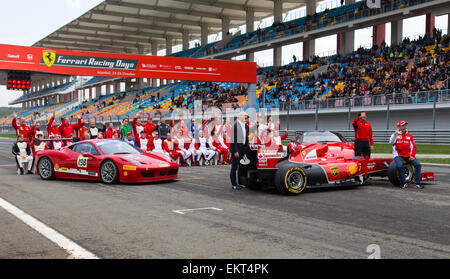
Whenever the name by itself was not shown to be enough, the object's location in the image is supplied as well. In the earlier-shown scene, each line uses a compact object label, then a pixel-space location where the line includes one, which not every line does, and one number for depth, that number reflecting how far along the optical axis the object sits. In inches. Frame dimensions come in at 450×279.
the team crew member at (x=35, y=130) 586.9
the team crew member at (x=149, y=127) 668.7
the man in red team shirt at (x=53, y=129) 624.6
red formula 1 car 366.0
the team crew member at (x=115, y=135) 610.9
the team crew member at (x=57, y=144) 610.2
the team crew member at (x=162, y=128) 665.4
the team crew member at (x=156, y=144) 619.5
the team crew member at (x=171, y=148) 625.2
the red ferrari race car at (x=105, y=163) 434.3
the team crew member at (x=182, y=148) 661.9
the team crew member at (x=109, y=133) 655.8
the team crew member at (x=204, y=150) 681.6
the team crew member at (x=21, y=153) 533.3
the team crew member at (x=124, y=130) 695.1
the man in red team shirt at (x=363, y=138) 461.4
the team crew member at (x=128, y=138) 645.7
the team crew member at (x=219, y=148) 697.0
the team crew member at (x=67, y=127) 615.0
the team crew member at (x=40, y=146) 581.0
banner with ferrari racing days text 970.8
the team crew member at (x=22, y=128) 598.1
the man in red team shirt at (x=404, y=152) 398.9
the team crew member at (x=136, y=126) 652.7
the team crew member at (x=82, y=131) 584.6
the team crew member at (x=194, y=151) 674.6
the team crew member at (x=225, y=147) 703.7
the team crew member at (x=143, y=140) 644.1
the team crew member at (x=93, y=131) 628.9
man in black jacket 399.5
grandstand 1107.9
